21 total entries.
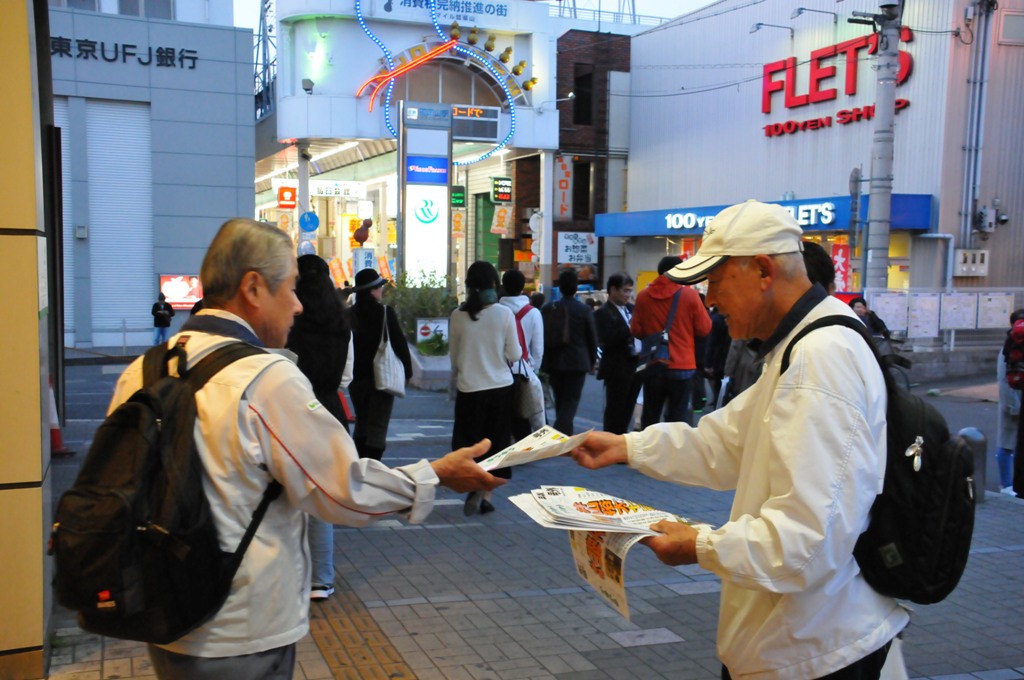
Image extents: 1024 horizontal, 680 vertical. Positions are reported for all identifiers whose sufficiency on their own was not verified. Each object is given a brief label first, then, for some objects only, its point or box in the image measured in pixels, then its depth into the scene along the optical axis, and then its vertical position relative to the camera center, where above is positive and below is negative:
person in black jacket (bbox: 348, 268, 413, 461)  7.25 -1.02
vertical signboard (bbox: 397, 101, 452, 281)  23.34 +1.46
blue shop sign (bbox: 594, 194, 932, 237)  22.19 +0.85
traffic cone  9.66 -2.14
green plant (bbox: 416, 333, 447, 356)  17.25 -1.91
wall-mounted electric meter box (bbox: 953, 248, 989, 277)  22.19 -0.30
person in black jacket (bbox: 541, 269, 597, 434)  9.74 -1.07
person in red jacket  9.37 -0.83
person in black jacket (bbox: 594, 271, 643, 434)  9.93 -1.20
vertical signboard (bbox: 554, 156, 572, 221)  38.34 +2.28
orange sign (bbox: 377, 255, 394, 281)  26.50 -0.73
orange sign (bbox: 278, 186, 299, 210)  32.00 +1.43
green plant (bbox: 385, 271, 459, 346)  17.94 -1.17
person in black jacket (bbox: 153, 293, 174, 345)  22.66 -1.90
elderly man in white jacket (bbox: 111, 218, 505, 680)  2.28 -0.57
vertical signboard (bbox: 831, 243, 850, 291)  23.53 -0.42
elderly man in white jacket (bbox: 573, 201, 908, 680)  2.16 -0.55
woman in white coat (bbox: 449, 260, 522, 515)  7.72 -0.97
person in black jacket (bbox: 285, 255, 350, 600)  5.62 -0.60
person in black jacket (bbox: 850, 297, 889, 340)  11.67 -0.90
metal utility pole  14.62 +1.67
